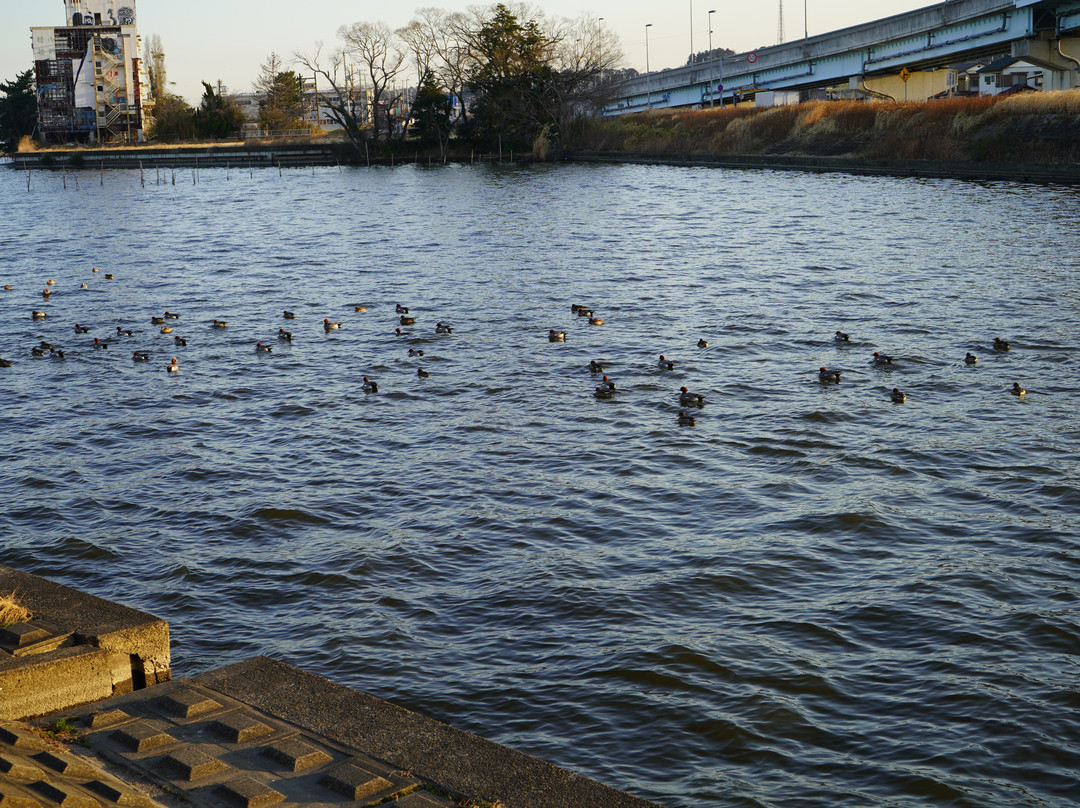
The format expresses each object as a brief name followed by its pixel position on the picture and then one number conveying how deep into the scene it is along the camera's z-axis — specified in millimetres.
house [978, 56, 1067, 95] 106475
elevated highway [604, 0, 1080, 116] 66438
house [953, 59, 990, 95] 114688
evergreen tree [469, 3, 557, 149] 100688
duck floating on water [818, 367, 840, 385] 21375
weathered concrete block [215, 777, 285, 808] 6734
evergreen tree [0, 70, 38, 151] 151250
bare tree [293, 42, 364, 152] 108044
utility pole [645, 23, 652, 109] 136375
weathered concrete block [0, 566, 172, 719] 7949
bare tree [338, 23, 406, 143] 110750
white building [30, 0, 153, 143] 141875
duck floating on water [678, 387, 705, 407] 20188
